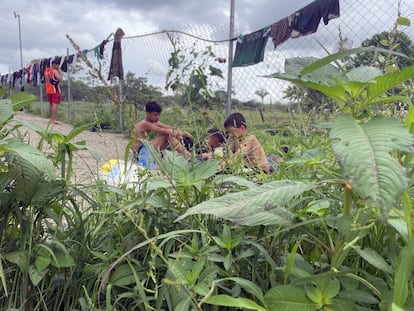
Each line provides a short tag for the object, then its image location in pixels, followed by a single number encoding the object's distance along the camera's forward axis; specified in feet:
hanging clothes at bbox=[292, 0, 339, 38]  14.98
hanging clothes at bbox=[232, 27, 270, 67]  19.16
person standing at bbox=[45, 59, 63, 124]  29.59
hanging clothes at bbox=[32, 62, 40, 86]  48.29
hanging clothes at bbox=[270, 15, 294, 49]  17.62
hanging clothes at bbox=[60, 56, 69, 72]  40.47
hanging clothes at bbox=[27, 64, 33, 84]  51.11
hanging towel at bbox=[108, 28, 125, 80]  21.04
